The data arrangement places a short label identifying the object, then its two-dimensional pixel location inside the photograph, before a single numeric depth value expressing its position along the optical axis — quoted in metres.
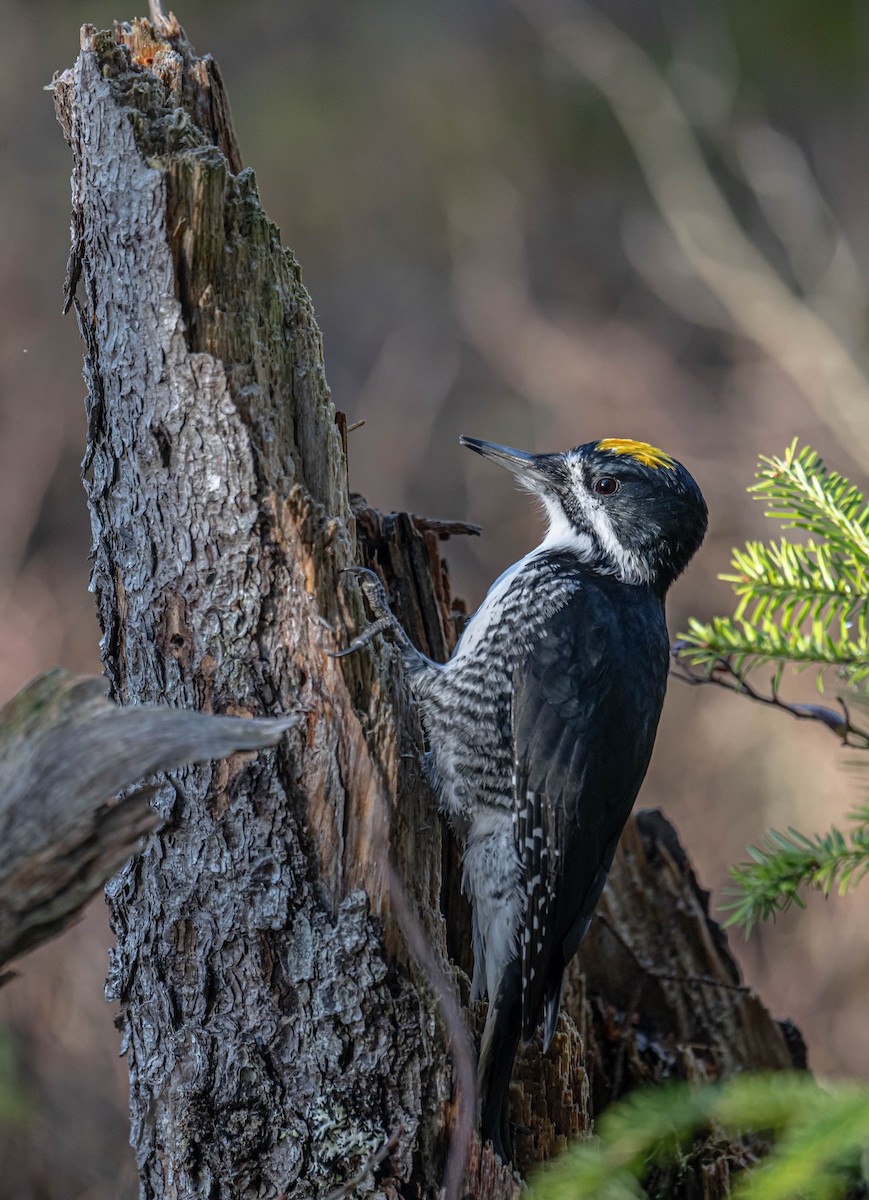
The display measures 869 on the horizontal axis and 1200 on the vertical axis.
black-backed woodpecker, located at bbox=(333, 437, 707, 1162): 5.10
